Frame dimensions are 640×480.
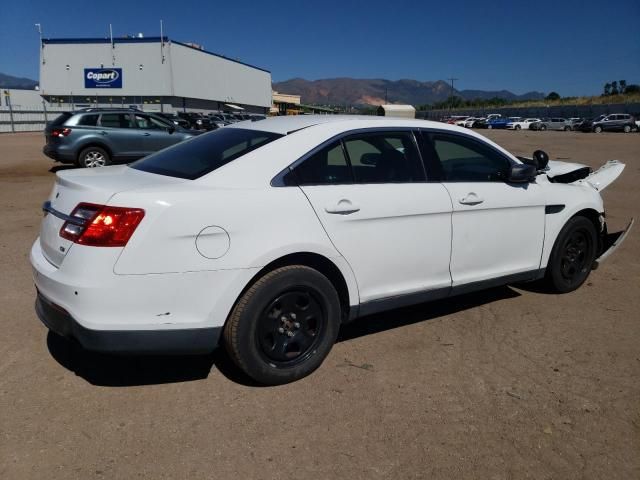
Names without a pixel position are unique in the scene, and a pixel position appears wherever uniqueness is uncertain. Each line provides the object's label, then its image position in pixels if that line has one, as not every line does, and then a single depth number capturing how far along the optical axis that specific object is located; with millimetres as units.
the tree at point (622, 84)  85662
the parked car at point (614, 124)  46000
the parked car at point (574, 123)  53469
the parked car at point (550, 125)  55375
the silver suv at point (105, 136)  12672
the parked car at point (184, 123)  23359
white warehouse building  50719
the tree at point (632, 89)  73938
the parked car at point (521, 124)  56656
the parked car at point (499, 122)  58000
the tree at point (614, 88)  80906
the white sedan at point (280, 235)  2746
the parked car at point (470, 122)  61619
